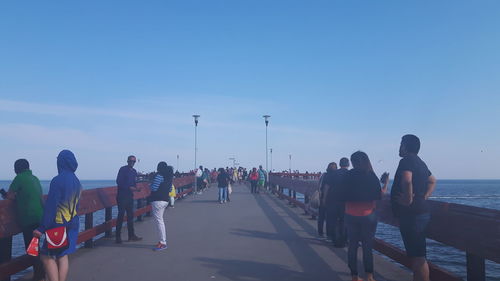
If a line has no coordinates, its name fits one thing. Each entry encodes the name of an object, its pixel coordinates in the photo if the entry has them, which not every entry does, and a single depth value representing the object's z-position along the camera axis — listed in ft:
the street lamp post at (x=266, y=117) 122.39
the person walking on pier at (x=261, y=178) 87.08
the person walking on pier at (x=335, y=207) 26.89
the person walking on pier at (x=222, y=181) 59.11
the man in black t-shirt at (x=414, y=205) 15.57
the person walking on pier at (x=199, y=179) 90.49
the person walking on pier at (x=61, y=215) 15.83
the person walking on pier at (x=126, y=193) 29.32
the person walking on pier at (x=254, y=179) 84.94
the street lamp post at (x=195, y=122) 102.32
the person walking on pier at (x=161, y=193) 26.84
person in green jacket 18.56
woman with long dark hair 18.80
